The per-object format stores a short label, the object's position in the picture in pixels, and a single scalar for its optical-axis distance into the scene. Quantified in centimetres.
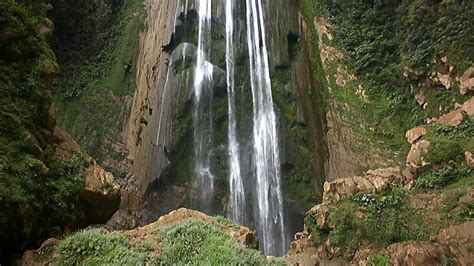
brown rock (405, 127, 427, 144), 1381
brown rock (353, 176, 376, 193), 1184
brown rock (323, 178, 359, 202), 1193
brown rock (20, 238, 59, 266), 570
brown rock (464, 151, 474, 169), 1136
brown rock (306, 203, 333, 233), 1166
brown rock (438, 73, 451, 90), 1465
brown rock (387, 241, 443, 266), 885
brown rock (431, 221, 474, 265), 897
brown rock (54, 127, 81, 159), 806
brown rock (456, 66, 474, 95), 1385
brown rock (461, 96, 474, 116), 1324
